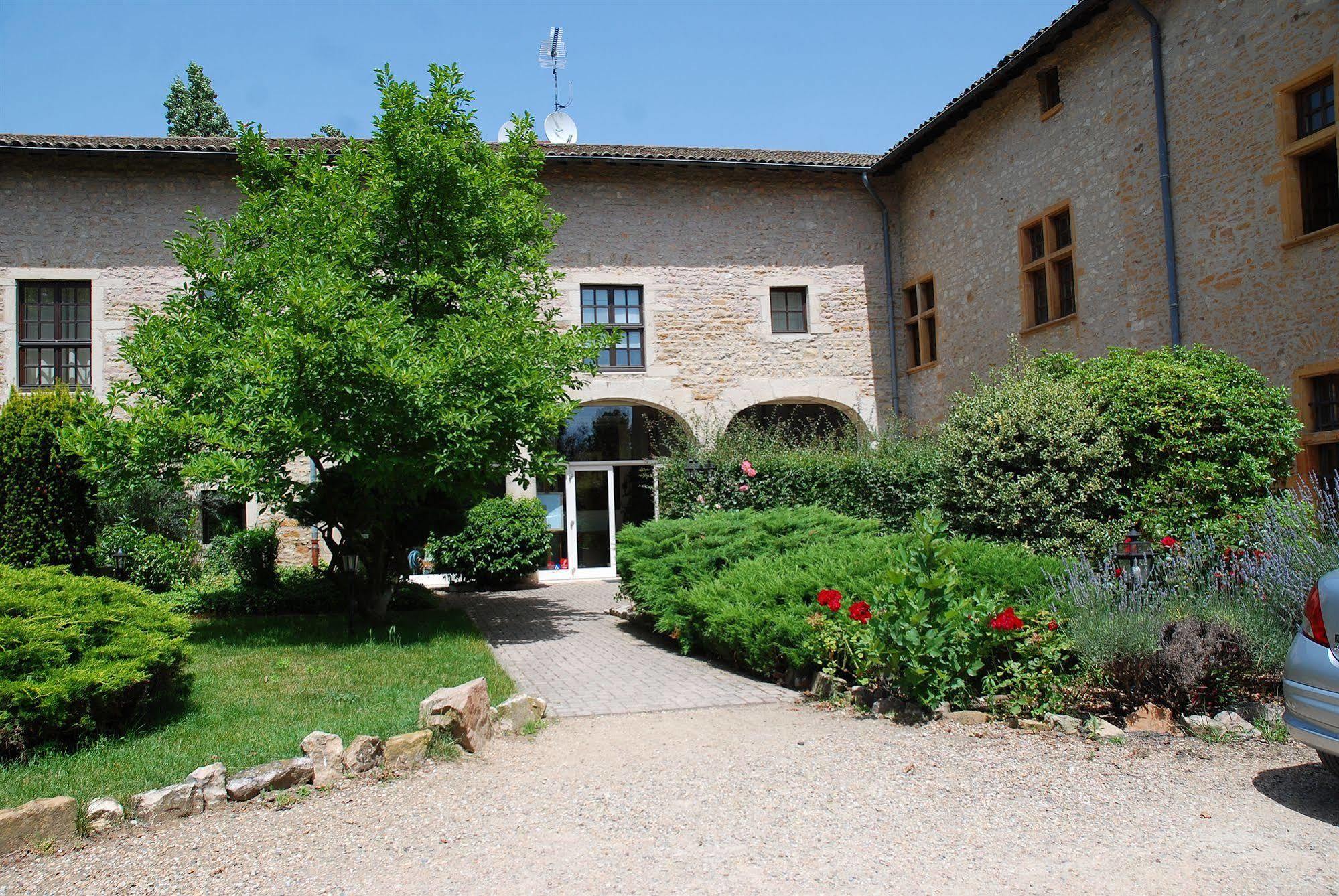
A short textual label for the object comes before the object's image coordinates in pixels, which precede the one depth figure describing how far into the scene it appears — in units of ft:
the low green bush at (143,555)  42.37
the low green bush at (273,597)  38.58
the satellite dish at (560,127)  61.00
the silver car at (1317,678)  12.64
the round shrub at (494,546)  48.83
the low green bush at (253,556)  42.73
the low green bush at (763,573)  21.74
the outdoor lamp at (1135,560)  20.95
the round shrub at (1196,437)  28.14
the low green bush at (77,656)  15.52
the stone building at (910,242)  32.48
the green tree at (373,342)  27.07
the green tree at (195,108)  90.58
